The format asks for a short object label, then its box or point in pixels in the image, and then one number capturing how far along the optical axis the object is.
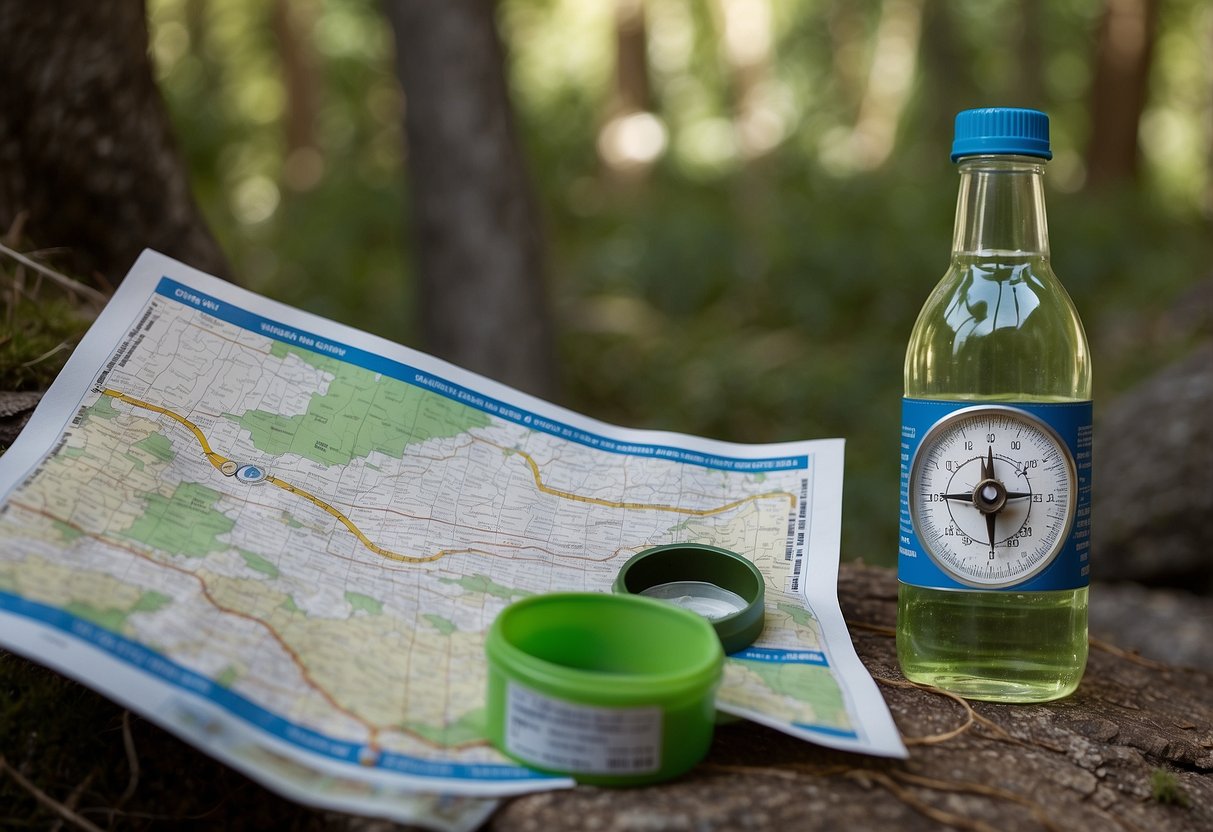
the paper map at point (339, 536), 0.58
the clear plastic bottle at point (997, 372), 0.65
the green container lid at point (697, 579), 0.67
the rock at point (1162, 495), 1.24
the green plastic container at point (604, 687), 0.57
